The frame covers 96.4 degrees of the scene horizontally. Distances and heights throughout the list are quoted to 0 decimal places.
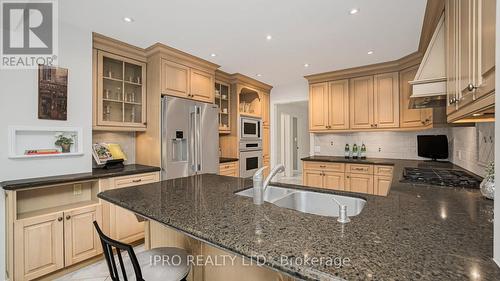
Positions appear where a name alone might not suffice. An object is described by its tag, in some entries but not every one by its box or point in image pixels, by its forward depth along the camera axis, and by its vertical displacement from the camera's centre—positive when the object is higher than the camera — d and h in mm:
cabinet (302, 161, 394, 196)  3161 -558
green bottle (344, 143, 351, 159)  3965 -196
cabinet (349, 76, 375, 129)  3600 +618
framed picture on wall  2068 +461
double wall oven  4102 -95
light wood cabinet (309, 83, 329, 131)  3994 +608
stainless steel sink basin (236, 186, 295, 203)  1575 -376
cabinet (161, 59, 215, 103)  2830 +811
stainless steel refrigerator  2770 +36
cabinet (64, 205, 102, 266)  2029 -883
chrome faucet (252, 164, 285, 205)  1167 -242
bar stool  922 -622
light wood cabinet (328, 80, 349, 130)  3797 +609
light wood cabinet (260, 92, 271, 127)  4727 +683
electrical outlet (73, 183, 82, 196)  2354 -509
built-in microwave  4109 +239
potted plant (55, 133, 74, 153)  2229 -11
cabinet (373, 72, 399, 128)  3383 +616
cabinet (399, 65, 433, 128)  3086 +410
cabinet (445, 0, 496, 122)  759 +343
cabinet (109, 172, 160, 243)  2332 -867
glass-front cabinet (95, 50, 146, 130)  2543 +604
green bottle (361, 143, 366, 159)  3879 -192
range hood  1518 +479
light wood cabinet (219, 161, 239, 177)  3674 -480
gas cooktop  1683 -321
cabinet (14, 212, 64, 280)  1792 -879
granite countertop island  597 -337
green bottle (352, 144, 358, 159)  3889 -192
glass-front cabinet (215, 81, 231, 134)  3934 +666
